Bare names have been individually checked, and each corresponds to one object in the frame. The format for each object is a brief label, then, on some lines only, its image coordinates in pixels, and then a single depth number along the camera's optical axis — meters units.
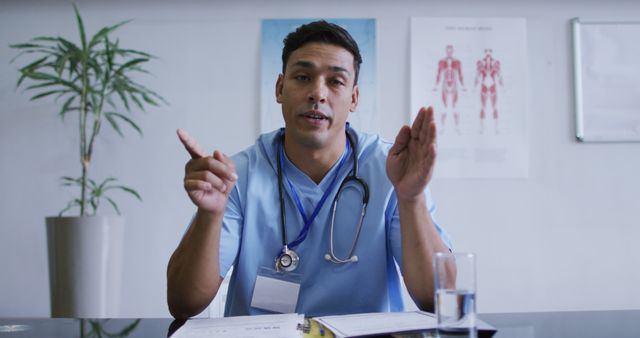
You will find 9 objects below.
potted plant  2.34
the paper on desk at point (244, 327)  0.82
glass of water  0.77
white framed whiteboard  2.70
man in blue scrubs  1.15
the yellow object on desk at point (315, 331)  0.83
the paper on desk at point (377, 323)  0.84
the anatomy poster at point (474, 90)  2.69
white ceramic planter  2.33
